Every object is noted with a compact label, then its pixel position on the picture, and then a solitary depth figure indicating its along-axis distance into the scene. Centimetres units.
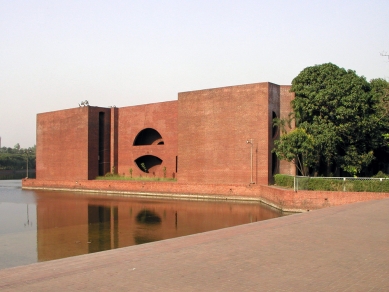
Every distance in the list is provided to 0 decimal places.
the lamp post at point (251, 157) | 2719
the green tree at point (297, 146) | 2305
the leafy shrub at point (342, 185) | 1833
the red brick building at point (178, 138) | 2755
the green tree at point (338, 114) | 2441
